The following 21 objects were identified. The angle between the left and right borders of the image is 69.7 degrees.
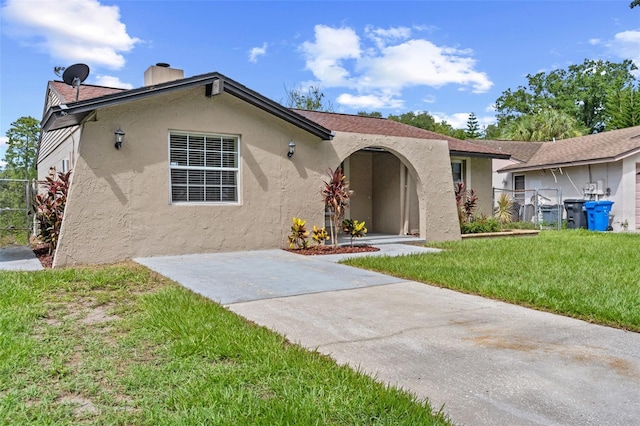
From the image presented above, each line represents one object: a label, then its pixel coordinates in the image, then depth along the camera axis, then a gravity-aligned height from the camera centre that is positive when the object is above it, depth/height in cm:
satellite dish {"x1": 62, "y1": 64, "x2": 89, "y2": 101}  951 +297
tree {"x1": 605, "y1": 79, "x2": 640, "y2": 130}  3322 +772
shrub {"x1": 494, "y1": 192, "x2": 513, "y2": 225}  1681 +3
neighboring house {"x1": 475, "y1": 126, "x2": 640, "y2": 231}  1759 +184
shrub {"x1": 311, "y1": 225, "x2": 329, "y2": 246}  1073 -49
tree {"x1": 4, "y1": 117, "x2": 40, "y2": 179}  2369 +380
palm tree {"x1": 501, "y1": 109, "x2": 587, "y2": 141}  3338 +622
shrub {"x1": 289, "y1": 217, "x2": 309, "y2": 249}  1062 -48
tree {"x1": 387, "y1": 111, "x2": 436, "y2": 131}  5089 +1083
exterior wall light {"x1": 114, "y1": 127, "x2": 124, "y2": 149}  873 +152
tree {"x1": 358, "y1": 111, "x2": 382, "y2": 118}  4755 +1079
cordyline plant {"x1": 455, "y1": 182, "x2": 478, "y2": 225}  1436 +32
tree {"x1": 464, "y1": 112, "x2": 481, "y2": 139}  4708 +901
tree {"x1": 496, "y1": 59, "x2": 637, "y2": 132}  4578 +1288
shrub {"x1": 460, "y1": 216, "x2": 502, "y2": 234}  1416 -41
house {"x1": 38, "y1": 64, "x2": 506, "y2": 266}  873 +107
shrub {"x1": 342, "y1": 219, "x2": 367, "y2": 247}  1127 -35
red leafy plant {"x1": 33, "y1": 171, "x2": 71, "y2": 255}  915 +13
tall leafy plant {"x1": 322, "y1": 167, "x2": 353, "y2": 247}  1076 +44
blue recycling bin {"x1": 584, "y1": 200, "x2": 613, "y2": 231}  1686 -8
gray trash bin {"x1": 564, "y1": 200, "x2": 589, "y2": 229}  1752 -7
